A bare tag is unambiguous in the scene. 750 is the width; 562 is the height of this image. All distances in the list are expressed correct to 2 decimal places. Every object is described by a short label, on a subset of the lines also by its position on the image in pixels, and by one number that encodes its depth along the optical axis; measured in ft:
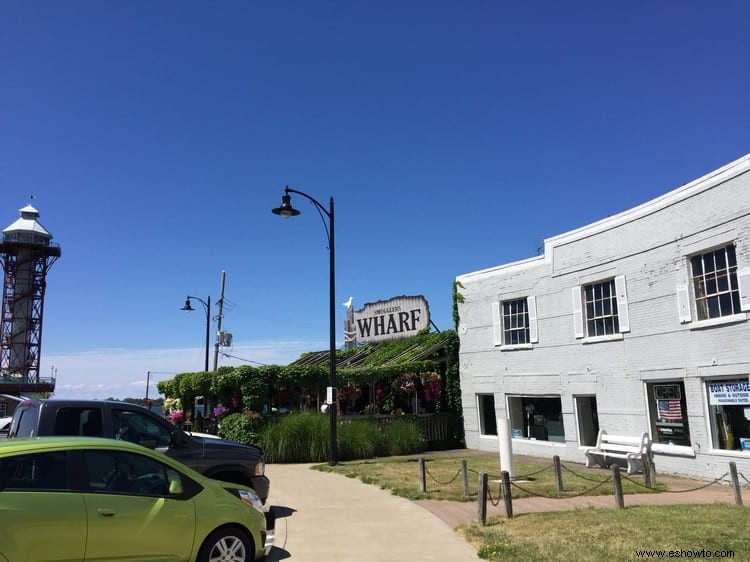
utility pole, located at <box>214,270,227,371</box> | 114.52
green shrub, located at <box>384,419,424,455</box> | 60.15
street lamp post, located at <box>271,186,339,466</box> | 49.37
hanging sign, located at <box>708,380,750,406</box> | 39.11
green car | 15.43
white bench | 44.50
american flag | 44.19
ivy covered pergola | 59.11
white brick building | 40.32
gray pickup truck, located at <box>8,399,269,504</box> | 24.18
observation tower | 265.54
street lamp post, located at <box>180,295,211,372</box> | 93.59
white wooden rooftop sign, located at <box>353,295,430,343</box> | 80.28
